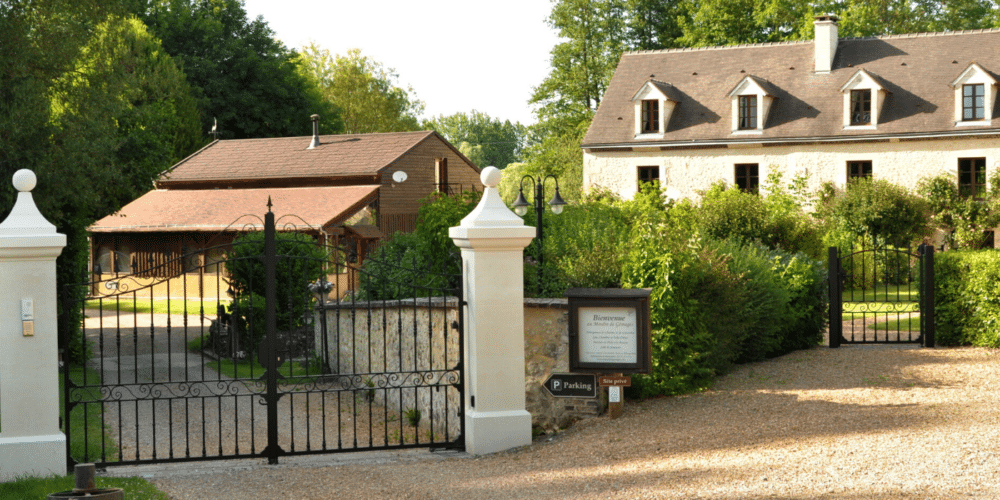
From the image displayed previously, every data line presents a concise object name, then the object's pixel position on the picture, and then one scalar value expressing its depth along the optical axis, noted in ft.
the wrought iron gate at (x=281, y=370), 27.48
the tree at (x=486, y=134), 284.82
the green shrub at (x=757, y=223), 79.10
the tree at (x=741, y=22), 128.56
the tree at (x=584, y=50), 141.59
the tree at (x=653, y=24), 141.38
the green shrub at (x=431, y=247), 48.24
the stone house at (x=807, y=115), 93.71
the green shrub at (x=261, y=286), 52.85
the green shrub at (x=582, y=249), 35.12
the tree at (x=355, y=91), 171.32
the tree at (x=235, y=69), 133.49
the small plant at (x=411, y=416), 35.80
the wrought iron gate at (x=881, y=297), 42.78
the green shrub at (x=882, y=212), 91.30
